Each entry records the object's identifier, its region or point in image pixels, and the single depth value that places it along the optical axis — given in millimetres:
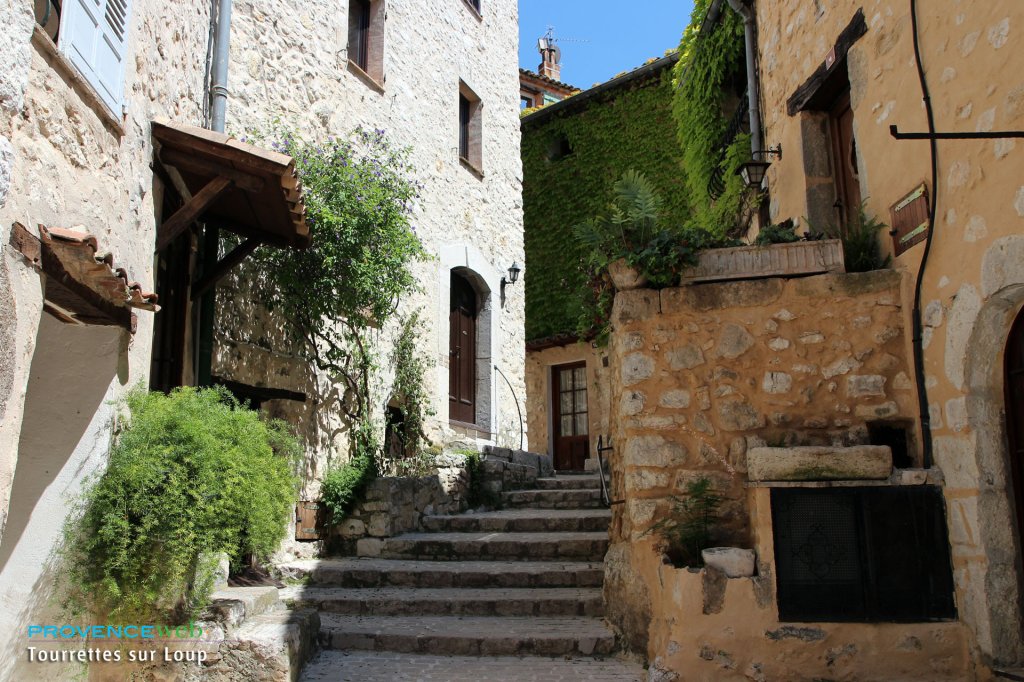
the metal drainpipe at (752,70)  7203
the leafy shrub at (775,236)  4789
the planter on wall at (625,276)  4723
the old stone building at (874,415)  3801
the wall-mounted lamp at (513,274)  11298
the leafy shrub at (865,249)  4723
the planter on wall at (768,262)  4621
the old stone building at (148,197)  3068
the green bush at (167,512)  3494
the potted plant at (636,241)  4648
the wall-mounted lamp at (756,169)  6605
